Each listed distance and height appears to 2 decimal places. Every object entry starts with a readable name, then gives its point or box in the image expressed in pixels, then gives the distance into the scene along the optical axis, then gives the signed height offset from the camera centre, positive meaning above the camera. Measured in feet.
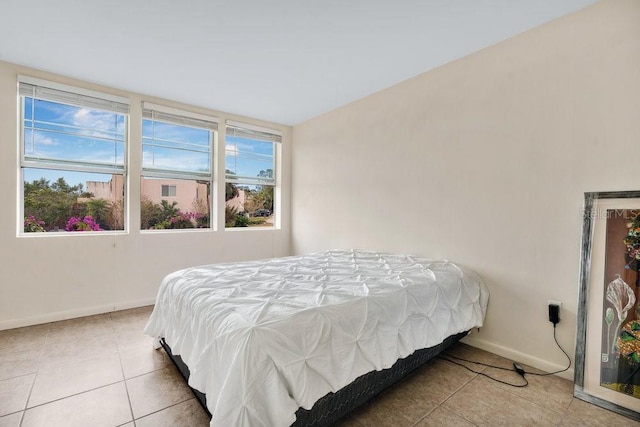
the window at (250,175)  13.87 +1.45
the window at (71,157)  9.74 +1.54
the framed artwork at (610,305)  5.60 -1.86
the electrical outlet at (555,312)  6.74 -2.32
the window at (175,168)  11.83 +1.48
